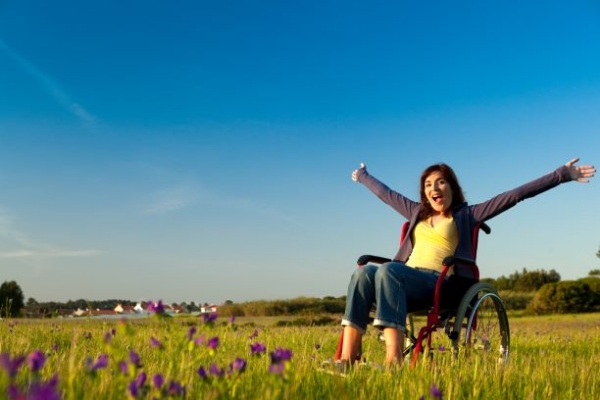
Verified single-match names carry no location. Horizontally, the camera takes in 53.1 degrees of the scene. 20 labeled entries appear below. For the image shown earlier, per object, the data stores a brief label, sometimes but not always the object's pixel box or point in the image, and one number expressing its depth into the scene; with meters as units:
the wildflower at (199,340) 1.67
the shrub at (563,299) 20.27
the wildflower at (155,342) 1.58
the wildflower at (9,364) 1.29
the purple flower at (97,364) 1.49
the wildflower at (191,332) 1.69
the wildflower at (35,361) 1.45
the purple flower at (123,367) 1.56
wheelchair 3.97
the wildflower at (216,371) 1.70
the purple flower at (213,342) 1.67
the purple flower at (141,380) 1.45
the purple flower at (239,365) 1.75
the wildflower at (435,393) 1.58
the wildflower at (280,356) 1.65
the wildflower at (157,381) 1.40
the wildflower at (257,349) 2.01
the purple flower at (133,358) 1.52
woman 3.88
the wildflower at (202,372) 1.60
